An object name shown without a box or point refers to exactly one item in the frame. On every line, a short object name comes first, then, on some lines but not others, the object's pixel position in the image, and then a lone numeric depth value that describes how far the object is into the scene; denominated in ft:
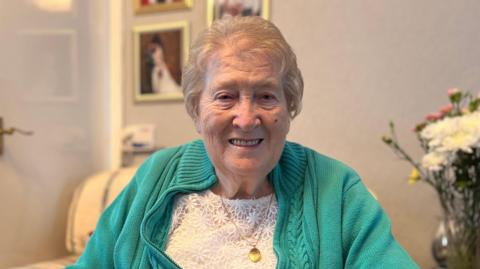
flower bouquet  4.60
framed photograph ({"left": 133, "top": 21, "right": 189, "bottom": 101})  7.20
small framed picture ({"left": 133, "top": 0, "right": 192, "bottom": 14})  7.16
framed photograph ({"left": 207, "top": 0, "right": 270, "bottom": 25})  6.62
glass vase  4.88
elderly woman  3.33
